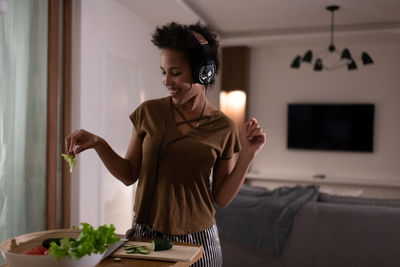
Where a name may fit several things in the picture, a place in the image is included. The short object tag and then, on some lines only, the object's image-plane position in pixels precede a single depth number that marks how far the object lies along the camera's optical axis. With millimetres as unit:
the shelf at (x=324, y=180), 5246
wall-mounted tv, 5469
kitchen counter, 926
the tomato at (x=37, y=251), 897
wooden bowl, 834
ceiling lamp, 4318
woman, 1183
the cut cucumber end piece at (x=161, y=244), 1008
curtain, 2539
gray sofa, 2436
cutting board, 958
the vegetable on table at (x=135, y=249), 996
